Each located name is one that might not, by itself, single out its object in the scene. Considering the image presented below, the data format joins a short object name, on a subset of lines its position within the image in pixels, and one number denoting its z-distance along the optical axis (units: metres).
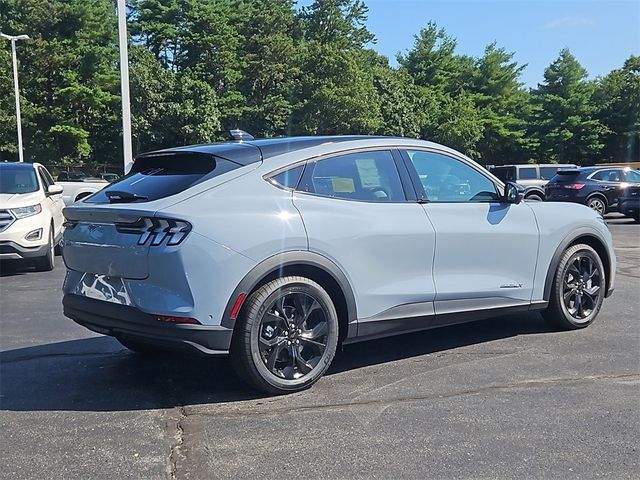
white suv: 9.09
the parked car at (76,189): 16.33
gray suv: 3.94
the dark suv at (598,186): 19.88
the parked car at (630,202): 19.19
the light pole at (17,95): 31.86
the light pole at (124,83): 16.86
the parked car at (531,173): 24.97
